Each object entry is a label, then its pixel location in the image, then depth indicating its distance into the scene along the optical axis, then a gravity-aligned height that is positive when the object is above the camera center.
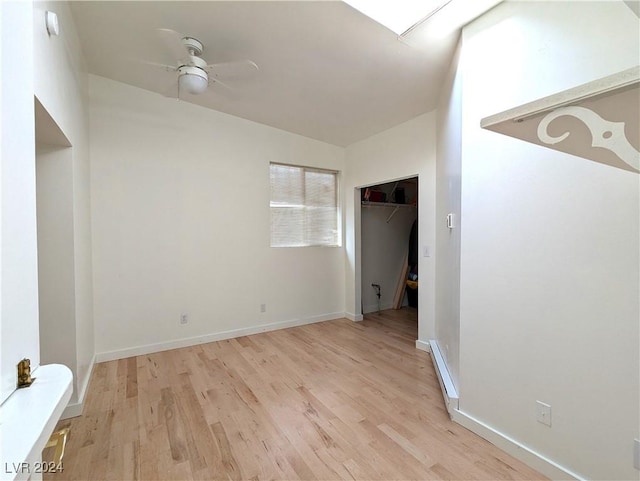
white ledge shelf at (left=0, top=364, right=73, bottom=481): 0.57 -0.43
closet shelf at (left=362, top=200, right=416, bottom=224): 4.66 +0.53
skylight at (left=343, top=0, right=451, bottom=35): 1.84 +1.51
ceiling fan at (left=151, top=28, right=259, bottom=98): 2.25 +1.41
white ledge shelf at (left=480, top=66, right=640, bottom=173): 0.82 +0.38
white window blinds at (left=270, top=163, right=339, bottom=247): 4.13 +0.44
